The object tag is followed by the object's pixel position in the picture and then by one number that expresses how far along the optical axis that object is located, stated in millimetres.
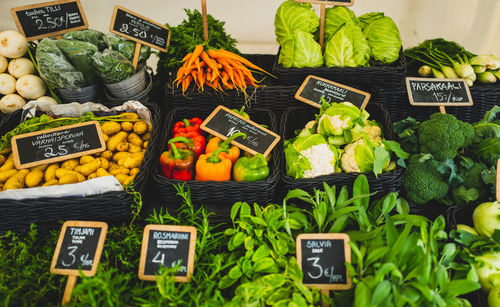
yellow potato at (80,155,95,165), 1399
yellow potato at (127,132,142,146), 1552
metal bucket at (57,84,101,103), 1689
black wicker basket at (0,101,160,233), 1201
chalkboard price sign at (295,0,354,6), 1742
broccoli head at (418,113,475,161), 1377
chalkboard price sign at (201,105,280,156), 1469
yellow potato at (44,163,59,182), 1353
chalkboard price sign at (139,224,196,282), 1049
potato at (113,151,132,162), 1440
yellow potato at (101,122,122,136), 1550
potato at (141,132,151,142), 1615
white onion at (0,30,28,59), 1710
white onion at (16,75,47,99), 1726
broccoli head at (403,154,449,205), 1380
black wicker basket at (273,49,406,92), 1706
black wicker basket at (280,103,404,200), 1318
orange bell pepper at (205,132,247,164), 1440
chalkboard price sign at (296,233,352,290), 1022
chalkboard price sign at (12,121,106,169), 1389
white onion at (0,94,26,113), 1735
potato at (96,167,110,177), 1341
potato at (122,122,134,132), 1588
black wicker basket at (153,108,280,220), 1273
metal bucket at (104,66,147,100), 1709
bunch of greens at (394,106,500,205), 1377
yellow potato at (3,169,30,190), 1311
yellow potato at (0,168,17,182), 1351
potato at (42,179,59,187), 1311
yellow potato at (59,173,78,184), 1302
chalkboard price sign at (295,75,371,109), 1649
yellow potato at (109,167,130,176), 1364
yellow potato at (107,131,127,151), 1494
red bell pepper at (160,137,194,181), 1382
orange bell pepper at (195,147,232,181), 1371
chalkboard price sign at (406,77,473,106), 1724
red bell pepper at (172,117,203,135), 1600
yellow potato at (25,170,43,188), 1333
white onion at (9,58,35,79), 1728
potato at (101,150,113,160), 1454
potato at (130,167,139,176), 1373
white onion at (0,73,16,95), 1716
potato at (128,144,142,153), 1498
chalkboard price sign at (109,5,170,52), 1766
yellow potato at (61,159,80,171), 1377
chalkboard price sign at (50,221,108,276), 1063
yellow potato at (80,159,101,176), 1364
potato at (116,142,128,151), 1480
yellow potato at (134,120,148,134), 1596
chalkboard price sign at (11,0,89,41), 1698
